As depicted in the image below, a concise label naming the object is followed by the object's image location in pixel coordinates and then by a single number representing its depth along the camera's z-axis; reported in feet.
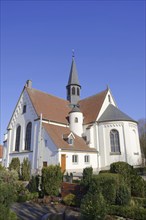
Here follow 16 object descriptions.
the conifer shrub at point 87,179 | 41.59
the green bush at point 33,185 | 52.47
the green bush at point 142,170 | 74.35
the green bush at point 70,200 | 42.19
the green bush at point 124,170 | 43.63
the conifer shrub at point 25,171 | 67.30
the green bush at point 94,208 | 26.55
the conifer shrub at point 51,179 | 48.85
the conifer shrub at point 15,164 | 77.60
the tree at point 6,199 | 22.84
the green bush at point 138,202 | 35.72
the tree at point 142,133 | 139.48
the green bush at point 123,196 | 35.58
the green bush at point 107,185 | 35.83
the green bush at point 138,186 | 41.34
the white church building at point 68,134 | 82.74
